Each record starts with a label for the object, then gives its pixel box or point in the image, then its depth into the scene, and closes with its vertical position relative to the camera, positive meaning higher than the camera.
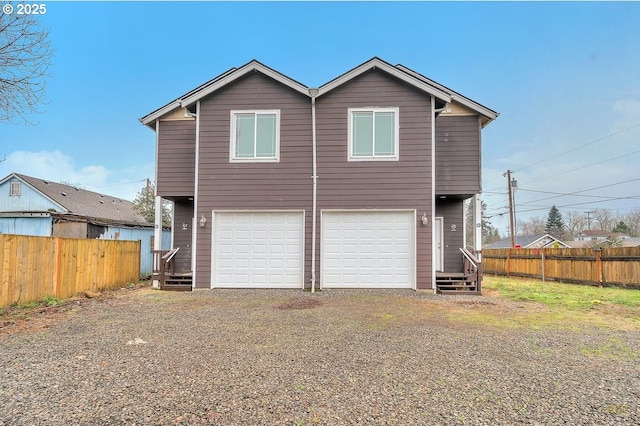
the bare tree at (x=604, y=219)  57.86 +3.17
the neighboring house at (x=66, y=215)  14.72 +1.21
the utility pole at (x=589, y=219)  60.10 +3.23
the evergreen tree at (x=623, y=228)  50.46 +1.48
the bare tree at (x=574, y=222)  57.88 +2.65
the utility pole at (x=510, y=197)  26.35 +3.01
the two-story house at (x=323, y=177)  10.09 +1.73
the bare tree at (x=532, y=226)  59.31 +2.02
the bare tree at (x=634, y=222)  50.49 +2.38
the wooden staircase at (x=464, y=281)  10.07 -1.25
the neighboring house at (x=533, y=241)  35.38 -0.33
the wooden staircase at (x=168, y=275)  10.59 -1.18
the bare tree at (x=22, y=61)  6.27 +3.17
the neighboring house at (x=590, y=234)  55.74 +0.67
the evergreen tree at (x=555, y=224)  56.13 +2.29
